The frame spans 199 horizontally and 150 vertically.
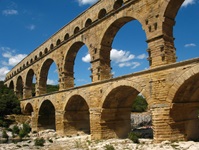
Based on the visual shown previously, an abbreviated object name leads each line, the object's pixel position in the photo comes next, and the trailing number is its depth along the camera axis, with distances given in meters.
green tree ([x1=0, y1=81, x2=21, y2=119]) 28.57
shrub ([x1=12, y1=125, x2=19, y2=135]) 21.99
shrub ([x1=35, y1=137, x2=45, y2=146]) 15.66
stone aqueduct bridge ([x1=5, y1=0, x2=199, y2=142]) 11.45
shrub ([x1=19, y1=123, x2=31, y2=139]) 20.31
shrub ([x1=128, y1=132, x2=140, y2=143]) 13.44
